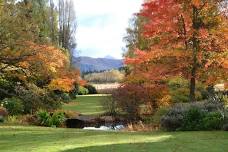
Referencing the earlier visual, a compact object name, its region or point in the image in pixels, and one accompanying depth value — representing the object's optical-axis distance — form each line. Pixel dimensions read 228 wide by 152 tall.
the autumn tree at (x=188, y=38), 19.64
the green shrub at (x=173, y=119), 16.64
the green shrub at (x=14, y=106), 26.89
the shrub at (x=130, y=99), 25.64
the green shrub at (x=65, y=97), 37.75
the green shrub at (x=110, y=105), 28.64
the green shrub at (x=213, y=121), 15.98
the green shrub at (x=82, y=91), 52.53
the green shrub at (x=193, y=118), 16.48
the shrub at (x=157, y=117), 19.52
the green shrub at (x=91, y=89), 55.01
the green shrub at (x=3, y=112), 25.39
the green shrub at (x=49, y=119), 23.98
